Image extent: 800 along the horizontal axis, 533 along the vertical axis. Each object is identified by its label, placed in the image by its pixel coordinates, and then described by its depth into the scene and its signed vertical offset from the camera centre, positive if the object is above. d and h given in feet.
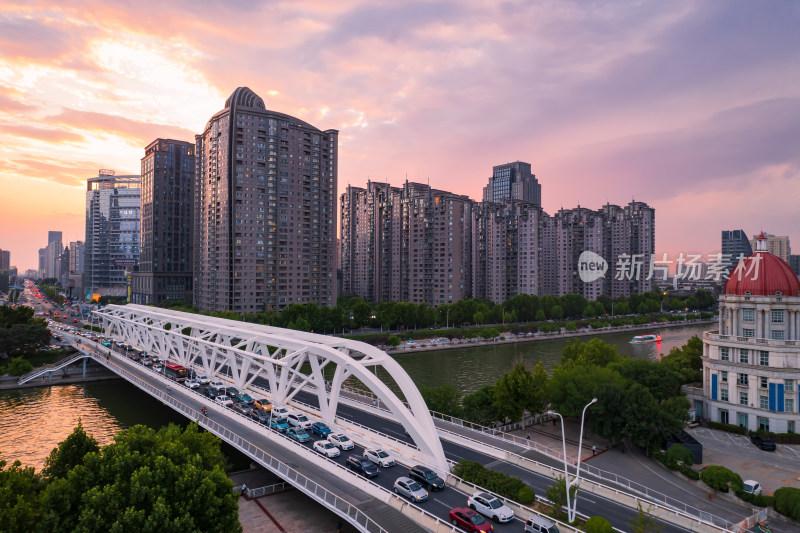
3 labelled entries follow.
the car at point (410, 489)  80.94 -37.72
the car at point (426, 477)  86.28 -37.77
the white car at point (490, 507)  75.25 -38.01
